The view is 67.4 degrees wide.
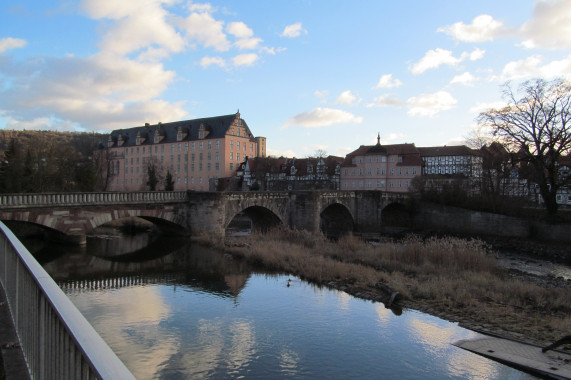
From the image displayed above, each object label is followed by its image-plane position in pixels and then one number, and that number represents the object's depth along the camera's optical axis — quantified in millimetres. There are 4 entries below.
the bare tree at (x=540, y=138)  35781
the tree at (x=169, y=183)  56012
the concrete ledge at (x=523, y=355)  10060
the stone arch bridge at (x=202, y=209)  24047
